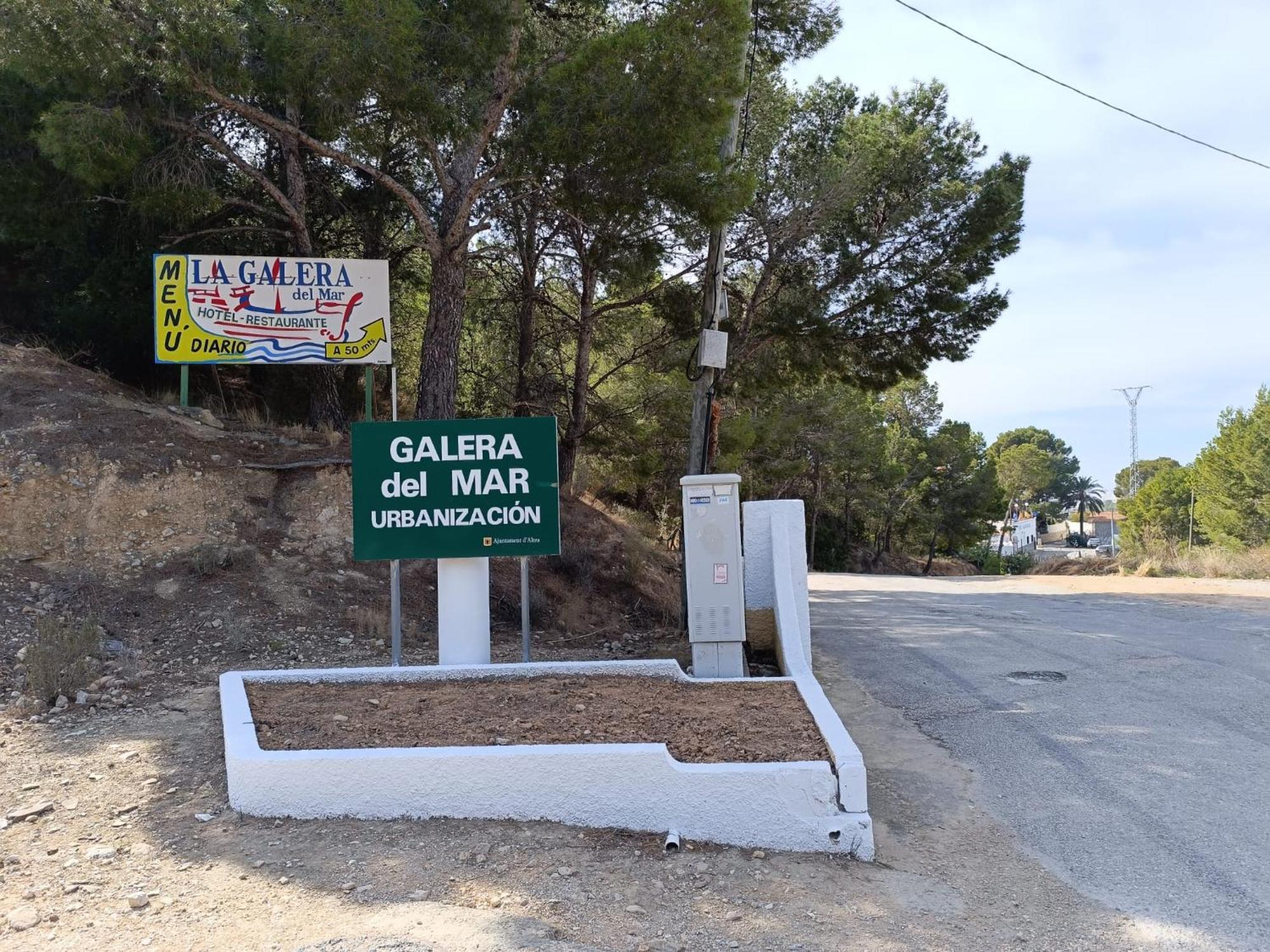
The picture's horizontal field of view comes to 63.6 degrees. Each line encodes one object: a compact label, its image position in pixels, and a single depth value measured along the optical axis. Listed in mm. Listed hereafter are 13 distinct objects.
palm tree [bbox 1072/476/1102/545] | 159000
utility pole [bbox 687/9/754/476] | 10898
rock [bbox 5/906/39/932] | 4133
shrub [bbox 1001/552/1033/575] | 56250
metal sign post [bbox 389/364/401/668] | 8297
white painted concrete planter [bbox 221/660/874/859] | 5160
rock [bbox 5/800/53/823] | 5383
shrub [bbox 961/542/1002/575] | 58469
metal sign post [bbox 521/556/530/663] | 8424
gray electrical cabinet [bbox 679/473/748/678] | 8188
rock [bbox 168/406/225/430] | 13805
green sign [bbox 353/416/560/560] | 8117
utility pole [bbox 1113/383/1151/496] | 85625
